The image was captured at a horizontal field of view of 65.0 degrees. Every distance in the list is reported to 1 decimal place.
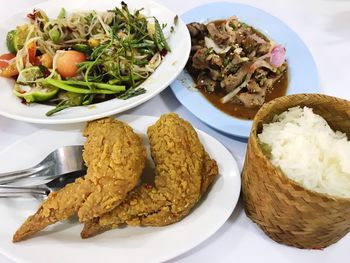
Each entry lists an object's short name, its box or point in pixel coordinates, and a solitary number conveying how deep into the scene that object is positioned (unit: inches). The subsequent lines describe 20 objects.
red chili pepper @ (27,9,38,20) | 15.2
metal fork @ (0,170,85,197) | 10.4
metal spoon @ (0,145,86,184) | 11.1
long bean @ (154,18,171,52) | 14.7
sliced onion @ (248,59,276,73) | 14.5
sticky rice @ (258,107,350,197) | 8.9
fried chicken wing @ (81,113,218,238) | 9.9
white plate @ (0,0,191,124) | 12.0
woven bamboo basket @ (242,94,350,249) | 8.4
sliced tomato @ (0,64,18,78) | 13.5
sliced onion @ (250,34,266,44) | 15.3
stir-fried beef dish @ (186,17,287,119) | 14.1
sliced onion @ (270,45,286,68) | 14.7
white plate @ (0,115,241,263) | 9.4
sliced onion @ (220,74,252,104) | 14.1
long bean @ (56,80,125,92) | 13.3
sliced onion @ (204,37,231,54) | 14.9
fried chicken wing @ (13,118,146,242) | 9.5
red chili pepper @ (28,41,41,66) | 14.2
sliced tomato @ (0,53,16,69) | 13.7
